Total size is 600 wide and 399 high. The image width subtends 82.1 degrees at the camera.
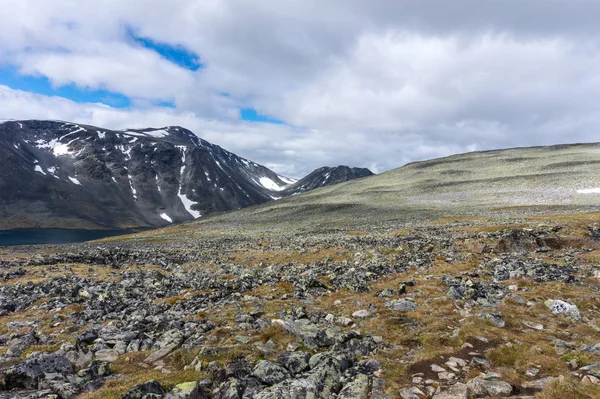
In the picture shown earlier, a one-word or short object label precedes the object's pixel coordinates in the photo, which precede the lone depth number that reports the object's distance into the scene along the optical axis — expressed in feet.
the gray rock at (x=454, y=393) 29.60
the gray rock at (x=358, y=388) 31.37
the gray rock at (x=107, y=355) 39.88
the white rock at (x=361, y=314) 52.89
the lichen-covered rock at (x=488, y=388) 29.55
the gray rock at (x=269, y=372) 33.88
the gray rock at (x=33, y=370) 33.32
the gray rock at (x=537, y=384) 30.42
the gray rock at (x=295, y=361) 36.50
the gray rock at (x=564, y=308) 49.62
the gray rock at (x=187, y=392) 30.35
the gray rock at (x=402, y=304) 56.03
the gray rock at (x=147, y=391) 30.07
